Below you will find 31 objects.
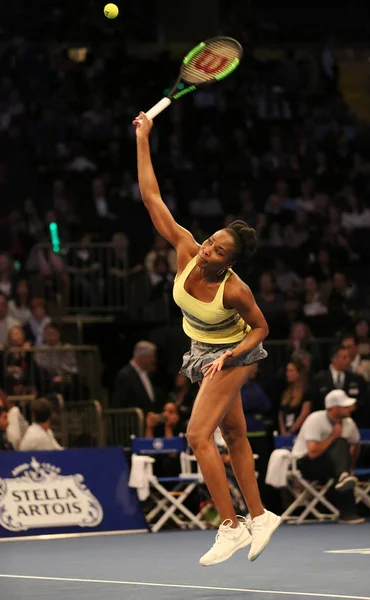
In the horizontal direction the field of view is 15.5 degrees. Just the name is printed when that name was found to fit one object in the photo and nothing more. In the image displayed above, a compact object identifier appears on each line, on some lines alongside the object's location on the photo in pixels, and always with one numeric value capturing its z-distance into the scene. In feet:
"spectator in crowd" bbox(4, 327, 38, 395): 55.01
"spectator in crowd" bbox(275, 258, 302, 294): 67.41
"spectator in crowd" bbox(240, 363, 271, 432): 51.83
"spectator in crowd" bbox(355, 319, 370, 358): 59.82
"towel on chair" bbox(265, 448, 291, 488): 48.49
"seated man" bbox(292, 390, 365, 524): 48.44
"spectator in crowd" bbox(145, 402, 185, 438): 51.37
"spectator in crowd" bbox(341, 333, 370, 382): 56.18
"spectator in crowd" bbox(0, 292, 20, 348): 58.49
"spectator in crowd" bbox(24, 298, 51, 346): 58.85
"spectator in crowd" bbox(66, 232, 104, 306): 64.23
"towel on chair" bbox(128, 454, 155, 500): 47.52
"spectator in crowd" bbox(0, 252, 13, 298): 61.31
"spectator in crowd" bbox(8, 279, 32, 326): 59.82
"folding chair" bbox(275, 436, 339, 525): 48.91
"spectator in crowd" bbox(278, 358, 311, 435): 52.42
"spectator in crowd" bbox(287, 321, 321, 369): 59.88
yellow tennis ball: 34.06
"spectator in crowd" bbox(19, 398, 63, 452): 48.06
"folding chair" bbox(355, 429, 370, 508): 50.01
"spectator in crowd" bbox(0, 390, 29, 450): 48.98
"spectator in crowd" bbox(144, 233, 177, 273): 64.85
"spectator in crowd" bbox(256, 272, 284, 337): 63.21
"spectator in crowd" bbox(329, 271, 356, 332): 64.23
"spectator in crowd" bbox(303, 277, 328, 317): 65.51
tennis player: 29.37
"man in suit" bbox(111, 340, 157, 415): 53.88
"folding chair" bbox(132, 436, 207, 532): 47.78
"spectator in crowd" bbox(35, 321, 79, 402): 56.86
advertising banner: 46.34
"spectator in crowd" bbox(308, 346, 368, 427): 52.01
